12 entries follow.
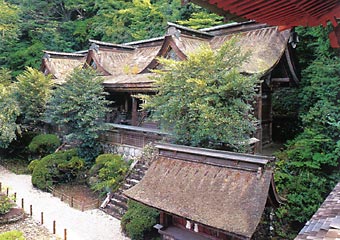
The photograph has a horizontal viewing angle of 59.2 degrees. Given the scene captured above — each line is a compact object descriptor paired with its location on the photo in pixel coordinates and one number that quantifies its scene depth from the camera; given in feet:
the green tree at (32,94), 62.28
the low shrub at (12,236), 28.99
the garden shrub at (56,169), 49.49
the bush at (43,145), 60.75
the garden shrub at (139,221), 32.24
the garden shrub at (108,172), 42.93
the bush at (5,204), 38.39
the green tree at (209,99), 32.30
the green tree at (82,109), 50.93
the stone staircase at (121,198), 39.38
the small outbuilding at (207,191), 21.94
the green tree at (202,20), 69.76
